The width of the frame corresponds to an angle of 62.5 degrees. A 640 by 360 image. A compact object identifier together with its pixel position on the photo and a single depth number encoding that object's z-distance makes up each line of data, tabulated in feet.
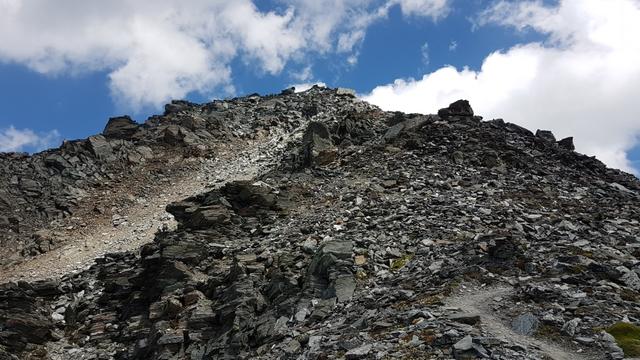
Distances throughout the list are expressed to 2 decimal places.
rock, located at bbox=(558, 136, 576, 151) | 131.73
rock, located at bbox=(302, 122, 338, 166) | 117.50
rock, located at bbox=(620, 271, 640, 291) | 56.89
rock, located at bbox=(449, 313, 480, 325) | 46.96
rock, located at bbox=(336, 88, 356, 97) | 208.64
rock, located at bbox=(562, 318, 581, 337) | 45.98
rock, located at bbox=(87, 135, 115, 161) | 152.66
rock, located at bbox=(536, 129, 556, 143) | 133.27
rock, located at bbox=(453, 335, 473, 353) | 41.63
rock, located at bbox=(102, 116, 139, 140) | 168.96
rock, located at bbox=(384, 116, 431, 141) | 123.85
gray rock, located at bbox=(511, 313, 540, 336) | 47.19
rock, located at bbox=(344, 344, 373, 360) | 45.52
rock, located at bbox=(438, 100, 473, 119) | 133.18
